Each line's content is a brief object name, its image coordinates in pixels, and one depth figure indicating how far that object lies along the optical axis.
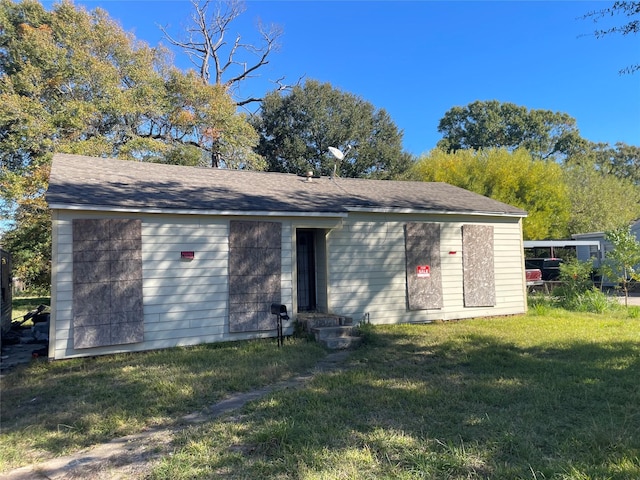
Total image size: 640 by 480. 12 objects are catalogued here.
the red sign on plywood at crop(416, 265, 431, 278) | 9.82
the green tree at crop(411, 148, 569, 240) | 21.86
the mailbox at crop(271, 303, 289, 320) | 7.35
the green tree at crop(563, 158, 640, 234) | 25.41
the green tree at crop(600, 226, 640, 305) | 11.53
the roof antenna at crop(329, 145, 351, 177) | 11.93
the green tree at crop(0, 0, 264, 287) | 14.06
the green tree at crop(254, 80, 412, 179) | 24.62
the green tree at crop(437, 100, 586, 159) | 40.28
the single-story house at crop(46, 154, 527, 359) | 6.89
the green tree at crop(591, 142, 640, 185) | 42.44
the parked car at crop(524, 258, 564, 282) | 20.67
